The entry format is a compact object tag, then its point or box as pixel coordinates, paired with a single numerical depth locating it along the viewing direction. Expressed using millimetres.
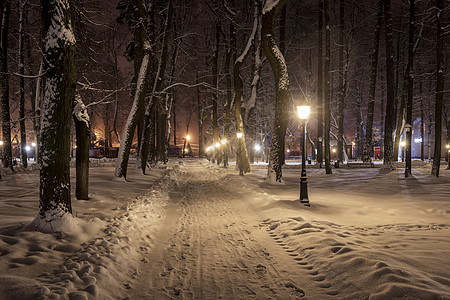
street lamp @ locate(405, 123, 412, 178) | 16016
